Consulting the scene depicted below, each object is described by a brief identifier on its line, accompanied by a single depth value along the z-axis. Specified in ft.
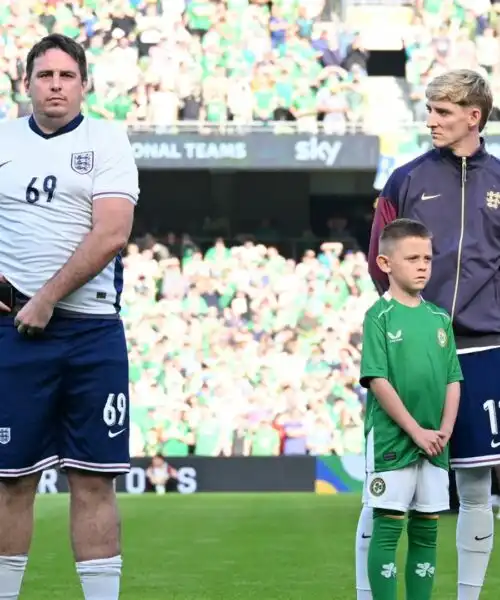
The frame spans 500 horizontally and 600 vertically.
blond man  36.78
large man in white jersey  33.09
